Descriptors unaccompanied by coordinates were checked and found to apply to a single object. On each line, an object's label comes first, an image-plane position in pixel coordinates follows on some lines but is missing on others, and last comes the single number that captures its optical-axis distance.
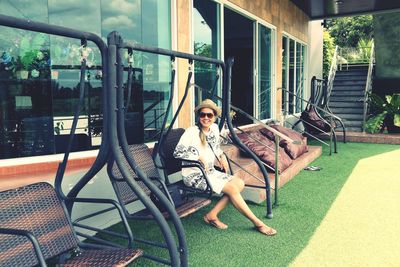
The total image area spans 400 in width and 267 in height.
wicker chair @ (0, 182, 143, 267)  1.91
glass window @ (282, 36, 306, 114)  9.55
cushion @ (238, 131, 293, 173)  5.01
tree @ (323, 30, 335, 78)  16.11
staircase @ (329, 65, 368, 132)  10.92
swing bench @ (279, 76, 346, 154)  8.19
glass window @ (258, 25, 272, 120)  7.77
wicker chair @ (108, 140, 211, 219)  2.71
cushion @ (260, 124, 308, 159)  6.00
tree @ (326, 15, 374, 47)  31.19
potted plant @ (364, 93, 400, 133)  9.56
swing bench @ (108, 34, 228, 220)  2.16
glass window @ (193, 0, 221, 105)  5.32
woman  3.31
